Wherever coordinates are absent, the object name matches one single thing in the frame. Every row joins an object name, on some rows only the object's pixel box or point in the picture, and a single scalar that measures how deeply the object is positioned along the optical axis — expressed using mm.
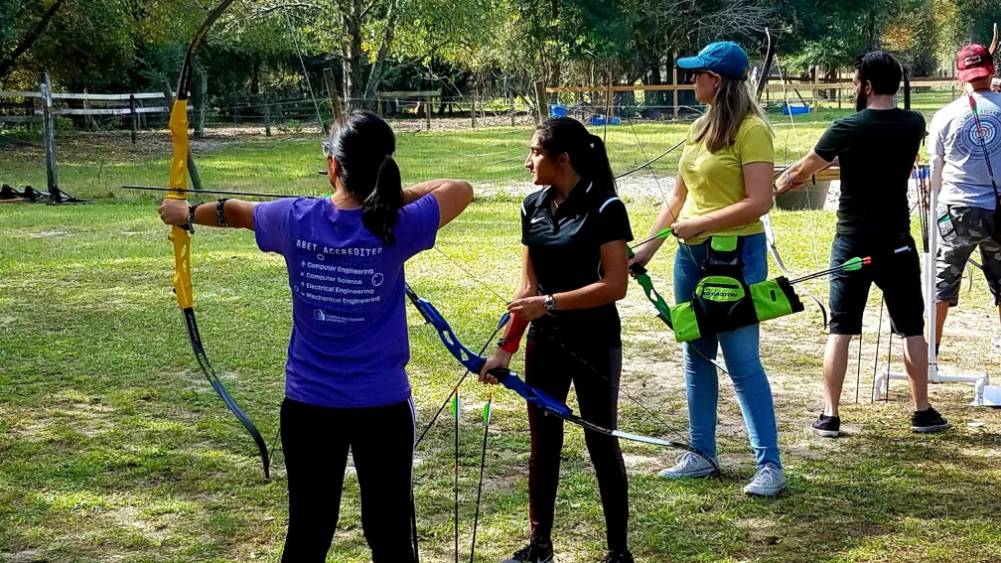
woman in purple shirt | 2621
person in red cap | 5391
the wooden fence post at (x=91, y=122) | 28317
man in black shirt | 4660
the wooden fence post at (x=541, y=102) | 14109
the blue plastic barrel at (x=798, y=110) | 29103
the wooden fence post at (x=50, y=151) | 15422
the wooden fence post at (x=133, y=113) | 24656
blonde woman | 4012
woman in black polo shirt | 3307
